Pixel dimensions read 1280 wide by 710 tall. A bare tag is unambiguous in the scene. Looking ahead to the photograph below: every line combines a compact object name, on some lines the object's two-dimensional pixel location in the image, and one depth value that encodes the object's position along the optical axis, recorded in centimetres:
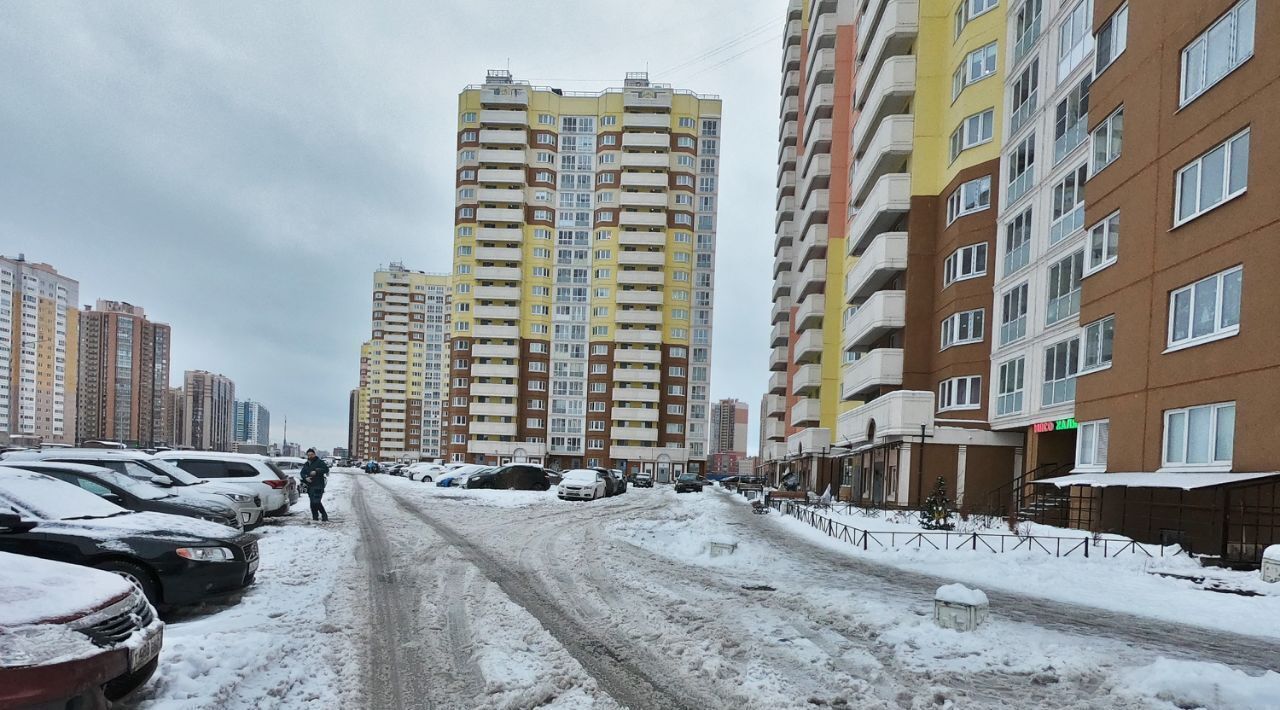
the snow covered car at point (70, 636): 339
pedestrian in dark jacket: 1588
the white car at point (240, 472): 1661
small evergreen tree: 1745
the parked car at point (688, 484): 4714
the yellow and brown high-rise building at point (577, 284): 8356
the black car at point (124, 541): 654
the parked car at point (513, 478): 3475
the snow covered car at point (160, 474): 1281
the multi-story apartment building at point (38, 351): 10038
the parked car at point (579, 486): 2959
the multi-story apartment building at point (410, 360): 14525
